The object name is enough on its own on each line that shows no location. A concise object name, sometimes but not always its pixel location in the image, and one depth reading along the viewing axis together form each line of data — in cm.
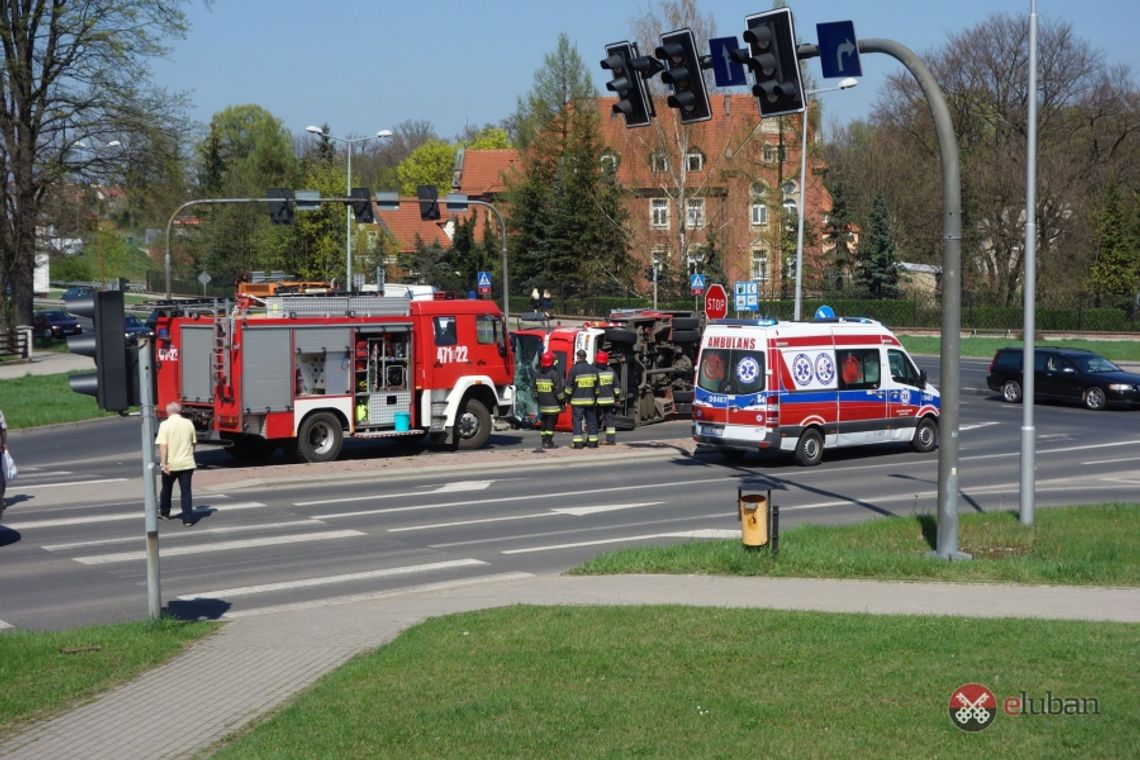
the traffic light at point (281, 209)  3331
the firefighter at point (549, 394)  2659
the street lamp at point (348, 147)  4281
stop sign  3073
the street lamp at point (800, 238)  3978
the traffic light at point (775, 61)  1345
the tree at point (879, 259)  6825
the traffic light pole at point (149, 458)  1088
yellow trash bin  1367
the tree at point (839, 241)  6962
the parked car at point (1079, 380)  3600
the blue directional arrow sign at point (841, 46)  1364
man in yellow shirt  1783
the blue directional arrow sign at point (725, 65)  1430
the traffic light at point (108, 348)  1084
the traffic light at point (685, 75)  1454
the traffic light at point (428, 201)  3372
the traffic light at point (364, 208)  3416
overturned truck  2830
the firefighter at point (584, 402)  2558
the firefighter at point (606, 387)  2581
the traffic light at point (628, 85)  1522
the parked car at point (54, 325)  6326
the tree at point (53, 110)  5238
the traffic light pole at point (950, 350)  1397
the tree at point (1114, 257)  7000
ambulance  2352
